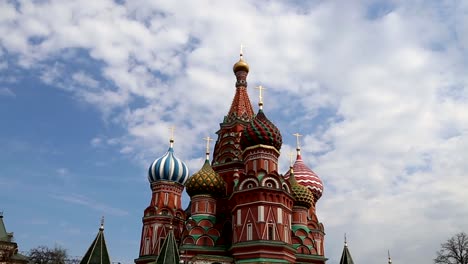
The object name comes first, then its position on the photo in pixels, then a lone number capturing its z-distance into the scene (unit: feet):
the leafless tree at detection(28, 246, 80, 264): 146.92
